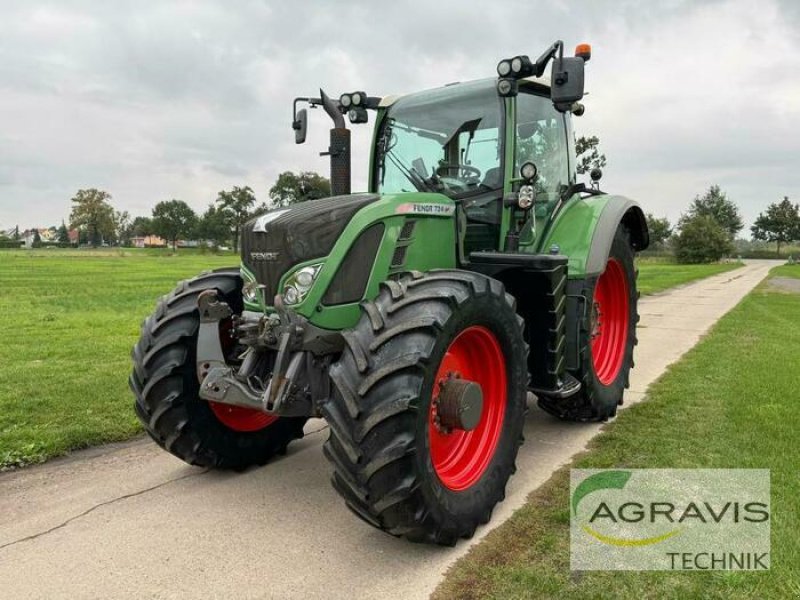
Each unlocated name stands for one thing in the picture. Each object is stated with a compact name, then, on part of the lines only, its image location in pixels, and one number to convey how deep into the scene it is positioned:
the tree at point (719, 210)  77.12
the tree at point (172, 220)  100.88
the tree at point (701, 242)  58.78
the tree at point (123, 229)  107.86
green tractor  2.94
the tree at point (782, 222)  71.75
